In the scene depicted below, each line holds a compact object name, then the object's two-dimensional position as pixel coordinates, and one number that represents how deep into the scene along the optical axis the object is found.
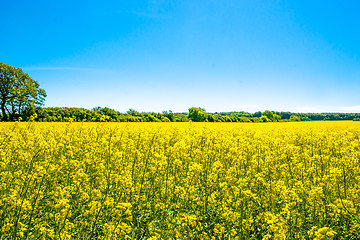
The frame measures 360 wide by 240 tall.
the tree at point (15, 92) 33.59
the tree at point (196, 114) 56.16
